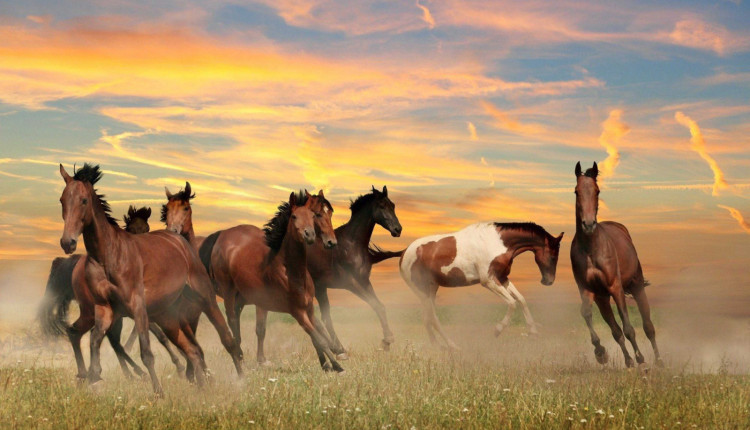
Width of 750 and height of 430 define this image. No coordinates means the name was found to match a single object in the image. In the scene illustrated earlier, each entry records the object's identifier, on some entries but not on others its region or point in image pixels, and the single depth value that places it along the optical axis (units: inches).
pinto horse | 668.7
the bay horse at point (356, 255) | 583.2
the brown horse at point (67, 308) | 431.5
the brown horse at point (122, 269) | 375.2
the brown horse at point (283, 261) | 459.5
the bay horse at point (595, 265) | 489.4
